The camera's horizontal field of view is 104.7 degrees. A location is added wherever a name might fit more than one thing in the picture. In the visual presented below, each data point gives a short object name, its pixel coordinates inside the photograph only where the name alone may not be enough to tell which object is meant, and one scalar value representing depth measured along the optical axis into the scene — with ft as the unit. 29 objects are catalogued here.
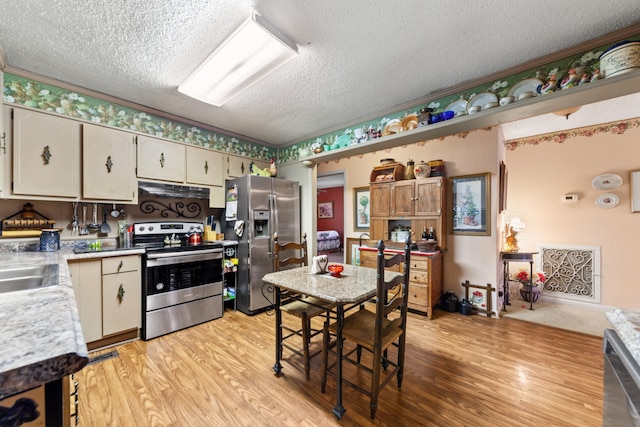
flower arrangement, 11.92
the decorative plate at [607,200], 10.65
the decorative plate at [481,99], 7.09
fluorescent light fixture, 5.28
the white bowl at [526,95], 6.10
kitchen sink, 4.66
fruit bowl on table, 6.46
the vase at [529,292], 11.70
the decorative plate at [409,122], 8.28
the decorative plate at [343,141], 10.52
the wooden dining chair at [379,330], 4.82
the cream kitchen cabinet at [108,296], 7.25
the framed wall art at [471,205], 10.49
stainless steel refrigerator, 10.49
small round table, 10.93
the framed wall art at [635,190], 10.17
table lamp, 11.82
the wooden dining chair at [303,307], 6.24
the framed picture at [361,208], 14.48
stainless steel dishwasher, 2.17
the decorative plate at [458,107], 7.55
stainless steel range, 8.39
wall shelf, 5.27
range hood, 9.02
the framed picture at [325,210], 29.89
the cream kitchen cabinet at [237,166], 11.57
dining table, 4.99
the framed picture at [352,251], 14.71
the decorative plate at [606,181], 10.61
